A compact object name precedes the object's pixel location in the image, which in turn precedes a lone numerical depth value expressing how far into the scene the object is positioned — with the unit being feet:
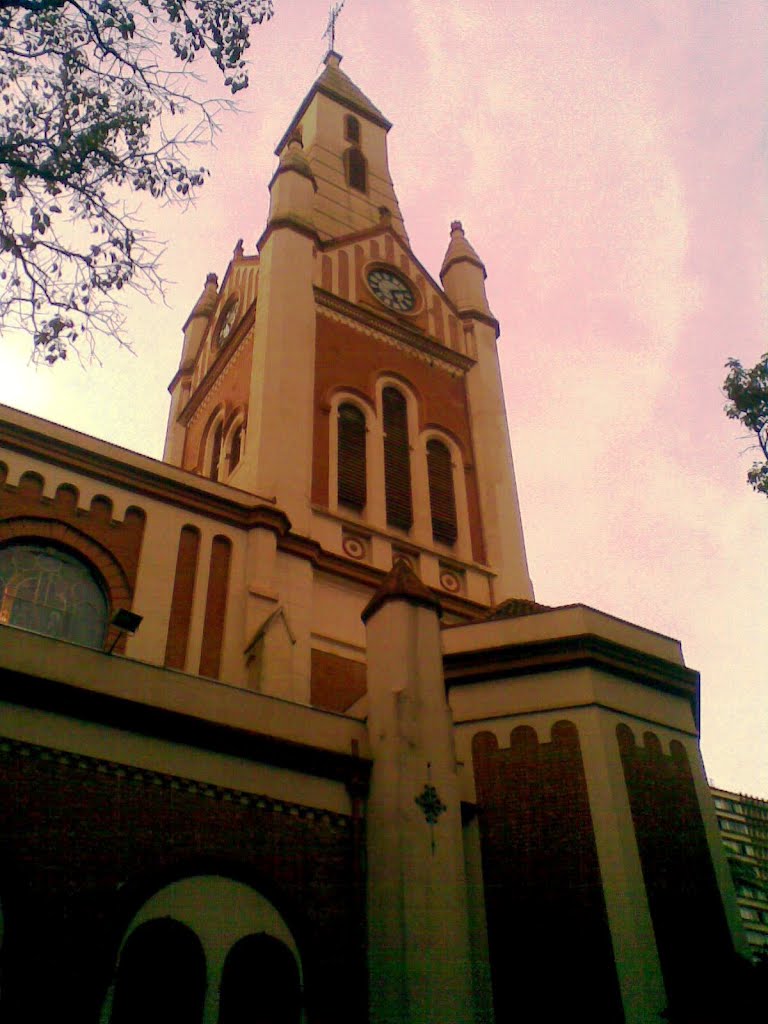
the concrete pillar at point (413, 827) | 36.73
